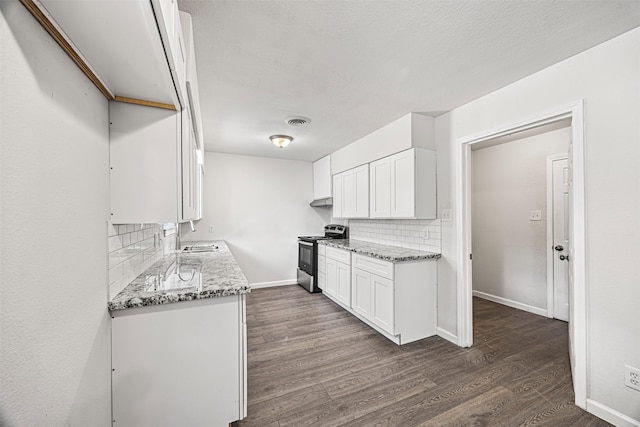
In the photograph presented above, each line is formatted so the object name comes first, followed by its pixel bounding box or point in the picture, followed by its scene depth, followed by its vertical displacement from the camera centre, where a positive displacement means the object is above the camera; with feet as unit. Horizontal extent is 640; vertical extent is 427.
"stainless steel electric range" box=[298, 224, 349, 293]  14.16 -2.32
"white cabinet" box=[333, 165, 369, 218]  11.59 +0.97
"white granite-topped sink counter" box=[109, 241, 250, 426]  4.31 -2.43
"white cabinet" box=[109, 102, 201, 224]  4.35 +0.87
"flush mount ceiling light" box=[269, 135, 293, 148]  11.36 +3.23
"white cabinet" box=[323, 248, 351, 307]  11.11 -2.85
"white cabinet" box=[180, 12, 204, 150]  4.35 +2.70
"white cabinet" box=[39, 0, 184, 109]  2.35 +1.89
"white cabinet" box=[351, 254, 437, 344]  8.50 -2.91
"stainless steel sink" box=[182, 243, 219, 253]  10.66 -1.46
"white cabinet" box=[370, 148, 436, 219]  8.93 +1.02
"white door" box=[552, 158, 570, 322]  10.25 -1.01
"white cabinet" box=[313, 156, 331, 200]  15.06 +2.12
